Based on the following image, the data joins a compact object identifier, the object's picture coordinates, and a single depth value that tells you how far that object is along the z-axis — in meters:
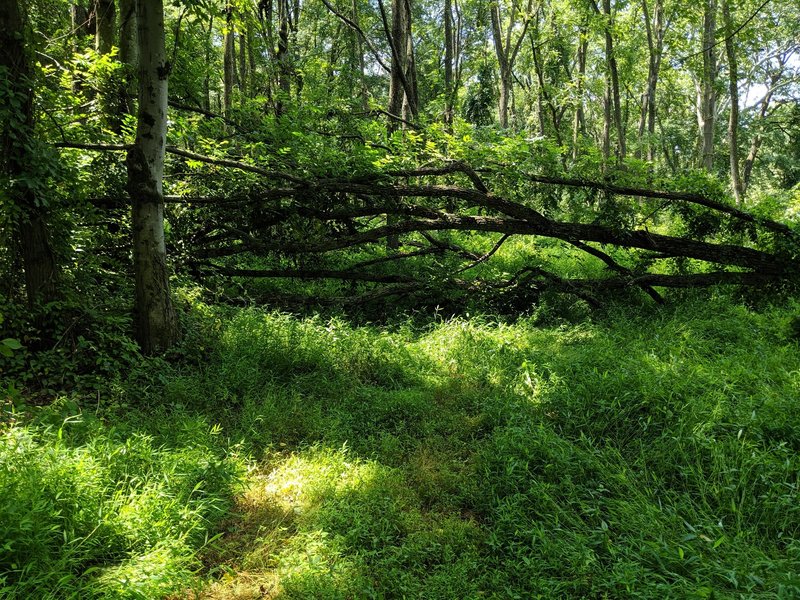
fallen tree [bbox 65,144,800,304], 7.30
